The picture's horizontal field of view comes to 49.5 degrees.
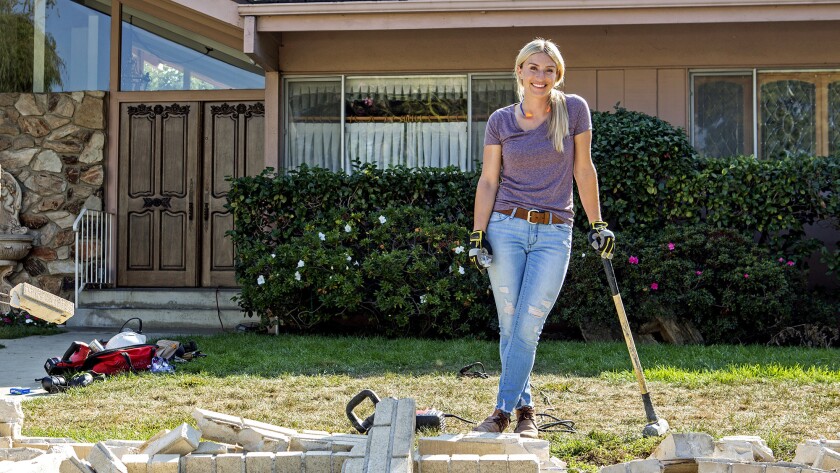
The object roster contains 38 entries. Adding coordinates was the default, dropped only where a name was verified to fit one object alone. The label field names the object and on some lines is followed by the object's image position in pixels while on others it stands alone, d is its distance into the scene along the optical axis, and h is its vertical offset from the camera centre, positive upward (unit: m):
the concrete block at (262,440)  3.53 -0.80
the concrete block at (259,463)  3.35 -0.84
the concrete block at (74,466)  3.15 -0.80
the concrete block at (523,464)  3.19 -0.79
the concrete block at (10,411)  3.79 -0.74
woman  4.07 +0.12
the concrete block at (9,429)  3.80 -0.82
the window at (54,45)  11.14 +2.33
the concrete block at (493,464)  3.21 -0.80
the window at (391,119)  10.20 +1.34
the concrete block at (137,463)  3.32 -0.83
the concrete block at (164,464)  3.31 -0.83
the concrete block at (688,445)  3.40 -0.77
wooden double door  10.86 +0.60
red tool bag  6.39 -0.89
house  9.34 +1.65
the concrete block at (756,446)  3.45 -0.78
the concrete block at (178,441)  3.35 -0.76
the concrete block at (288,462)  3.34 -0.83
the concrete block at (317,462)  3.34 -0.83
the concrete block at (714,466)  3.26 -0.81
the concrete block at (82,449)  3.65 -0.86
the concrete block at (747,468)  3.25 -0.81
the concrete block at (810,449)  3.43 -0.80
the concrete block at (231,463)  3.36 -0.84
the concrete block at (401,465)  3.05 -0.77
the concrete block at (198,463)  3.35 -0.84
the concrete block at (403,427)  3.20 -0.70
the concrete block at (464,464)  3.25 -0.81
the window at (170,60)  11.02 +2.13
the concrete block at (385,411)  3.43 -0.67
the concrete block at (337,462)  3.34 -0.83
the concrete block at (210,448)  3.45 -0.81
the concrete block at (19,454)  3.52 -0.85
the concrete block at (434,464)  3.27 -0.82
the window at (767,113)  9.84 +1.39
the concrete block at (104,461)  3.15 -0.79
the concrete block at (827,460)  3.30 -0.80
